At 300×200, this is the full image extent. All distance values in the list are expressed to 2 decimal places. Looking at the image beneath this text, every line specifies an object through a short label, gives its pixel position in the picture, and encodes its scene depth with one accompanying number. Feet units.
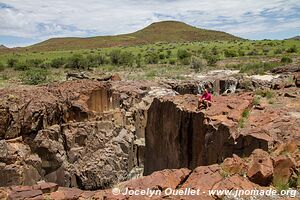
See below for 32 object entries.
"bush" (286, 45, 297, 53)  174.48
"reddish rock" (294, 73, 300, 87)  63.05
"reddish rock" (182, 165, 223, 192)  30.19
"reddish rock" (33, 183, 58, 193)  32.71
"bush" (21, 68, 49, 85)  107.65
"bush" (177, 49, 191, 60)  170.48
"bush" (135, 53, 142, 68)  149.64
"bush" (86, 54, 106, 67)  153.99
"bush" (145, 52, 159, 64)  162.47
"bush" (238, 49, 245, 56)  178.70
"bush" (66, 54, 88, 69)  148.87
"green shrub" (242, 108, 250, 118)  46.01
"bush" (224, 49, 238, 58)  177.06
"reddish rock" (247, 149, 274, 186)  30.63
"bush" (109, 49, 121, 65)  161.89
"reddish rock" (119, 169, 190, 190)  31.17
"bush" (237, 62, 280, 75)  111.05
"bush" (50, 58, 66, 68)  157.58
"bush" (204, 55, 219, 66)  148.09
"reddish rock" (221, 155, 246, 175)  32.01
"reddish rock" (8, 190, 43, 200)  31.40
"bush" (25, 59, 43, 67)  153.17
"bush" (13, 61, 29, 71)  148.77
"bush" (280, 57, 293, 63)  131.12
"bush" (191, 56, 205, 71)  129.87
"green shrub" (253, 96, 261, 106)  51.10
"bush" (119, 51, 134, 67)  157.04
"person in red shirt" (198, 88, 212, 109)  50.79
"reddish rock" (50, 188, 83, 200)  31.71
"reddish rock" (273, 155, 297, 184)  30.86
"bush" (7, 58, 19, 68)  159.53
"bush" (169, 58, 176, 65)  155.53
